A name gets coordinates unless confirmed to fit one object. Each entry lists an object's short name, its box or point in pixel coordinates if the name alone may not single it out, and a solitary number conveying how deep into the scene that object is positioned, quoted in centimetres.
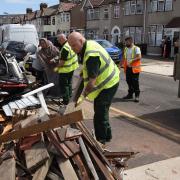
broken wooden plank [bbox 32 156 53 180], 293
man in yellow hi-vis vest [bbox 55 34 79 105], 640
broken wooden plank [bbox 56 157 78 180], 292
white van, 1497
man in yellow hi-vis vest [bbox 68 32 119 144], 373
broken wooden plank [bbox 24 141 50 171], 302
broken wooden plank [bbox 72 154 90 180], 298
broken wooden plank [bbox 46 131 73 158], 310
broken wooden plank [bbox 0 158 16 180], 289
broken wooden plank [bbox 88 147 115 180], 305
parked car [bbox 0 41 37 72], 1019
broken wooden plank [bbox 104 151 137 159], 342
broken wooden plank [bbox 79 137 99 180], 301
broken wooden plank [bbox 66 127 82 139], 328
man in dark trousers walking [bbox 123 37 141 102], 695
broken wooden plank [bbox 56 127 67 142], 325
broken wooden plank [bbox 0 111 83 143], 327
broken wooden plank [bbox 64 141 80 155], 315
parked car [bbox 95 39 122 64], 1623
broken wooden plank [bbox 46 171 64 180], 298
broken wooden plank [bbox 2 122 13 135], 418
